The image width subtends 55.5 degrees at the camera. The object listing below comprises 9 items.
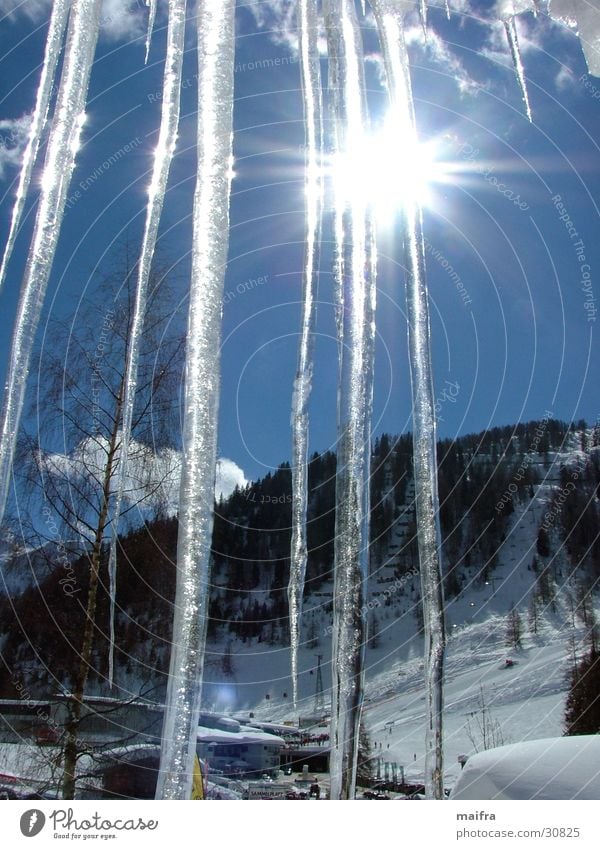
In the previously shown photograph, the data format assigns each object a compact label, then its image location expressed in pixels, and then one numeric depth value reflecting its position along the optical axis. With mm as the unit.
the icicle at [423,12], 4720
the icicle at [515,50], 4594
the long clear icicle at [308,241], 4379
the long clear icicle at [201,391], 3049
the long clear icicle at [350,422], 3676
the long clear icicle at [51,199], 3637
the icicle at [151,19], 4293
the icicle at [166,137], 4031
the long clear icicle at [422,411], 3756
